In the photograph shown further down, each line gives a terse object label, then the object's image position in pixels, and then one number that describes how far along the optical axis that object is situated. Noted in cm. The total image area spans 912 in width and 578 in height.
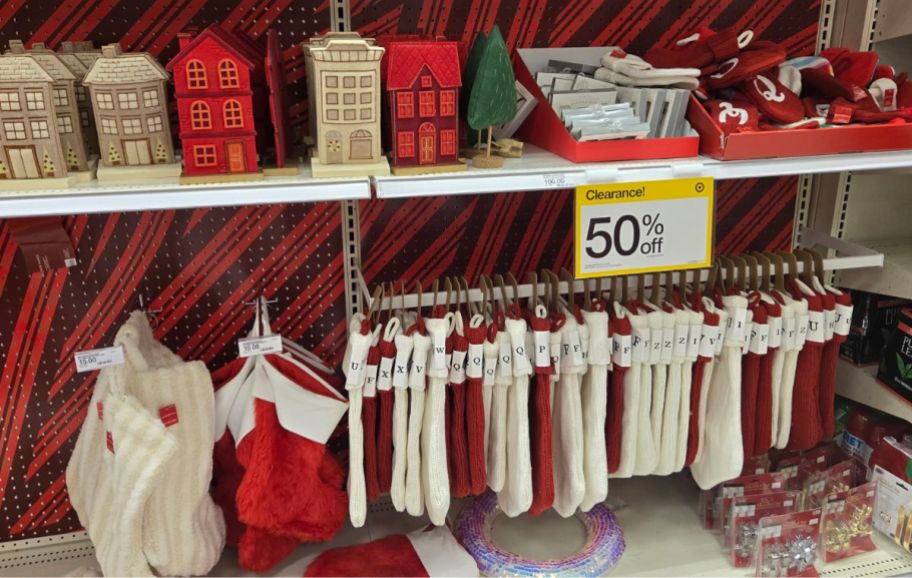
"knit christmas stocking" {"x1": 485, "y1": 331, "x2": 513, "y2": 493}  148
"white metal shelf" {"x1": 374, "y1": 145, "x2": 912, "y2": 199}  128
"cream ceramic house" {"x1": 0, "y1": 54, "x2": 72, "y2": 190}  119
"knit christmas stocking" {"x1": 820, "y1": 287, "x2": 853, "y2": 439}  166
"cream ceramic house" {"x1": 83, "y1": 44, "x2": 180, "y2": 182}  124
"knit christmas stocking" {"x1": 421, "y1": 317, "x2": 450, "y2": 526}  145
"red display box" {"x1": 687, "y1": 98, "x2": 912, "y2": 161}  138
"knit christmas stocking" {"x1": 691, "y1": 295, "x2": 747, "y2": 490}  159
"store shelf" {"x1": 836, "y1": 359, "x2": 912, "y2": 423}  179
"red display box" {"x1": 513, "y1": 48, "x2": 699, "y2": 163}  138
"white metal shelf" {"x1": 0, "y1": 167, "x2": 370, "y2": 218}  116
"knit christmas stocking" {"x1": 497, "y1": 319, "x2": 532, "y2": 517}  147
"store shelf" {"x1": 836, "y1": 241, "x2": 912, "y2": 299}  175
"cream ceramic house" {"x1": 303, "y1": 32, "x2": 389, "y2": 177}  125
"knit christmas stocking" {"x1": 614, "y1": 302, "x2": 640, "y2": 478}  155
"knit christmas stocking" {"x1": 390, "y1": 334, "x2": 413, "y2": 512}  145
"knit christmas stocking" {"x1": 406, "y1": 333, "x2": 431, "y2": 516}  145
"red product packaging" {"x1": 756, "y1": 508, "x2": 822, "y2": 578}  164
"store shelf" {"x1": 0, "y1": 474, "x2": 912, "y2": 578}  168
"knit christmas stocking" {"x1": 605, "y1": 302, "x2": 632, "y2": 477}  154
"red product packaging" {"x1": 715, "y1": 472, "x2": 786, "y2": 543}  176
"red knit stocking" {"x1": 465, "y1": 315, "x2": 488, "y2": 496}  146
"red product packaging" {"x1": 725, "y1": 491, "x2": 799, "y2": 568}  168
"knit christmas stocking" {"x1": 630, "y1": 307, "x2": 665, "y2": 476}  155
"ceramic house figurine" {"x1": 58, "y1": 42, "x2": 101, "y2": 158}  133
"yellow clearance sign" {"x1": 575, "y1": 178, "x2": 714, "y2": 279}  136
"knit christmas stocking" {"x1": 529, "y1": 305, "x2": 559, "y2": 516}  149
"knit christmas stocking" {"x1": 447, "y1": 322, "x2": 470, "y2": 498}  146
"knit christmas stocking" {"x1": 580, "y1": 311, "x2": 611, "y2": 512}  153
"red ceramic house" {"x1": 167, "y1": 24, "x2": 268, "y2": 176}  123
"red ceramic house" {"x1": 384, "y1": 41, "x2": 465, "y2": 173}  129
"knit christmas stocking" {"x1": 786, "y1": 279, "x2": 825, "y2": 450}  164
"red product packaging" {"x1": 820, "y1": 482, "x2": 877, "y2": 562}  171
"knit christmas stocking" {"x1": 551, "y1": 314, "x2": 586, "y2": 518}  152
